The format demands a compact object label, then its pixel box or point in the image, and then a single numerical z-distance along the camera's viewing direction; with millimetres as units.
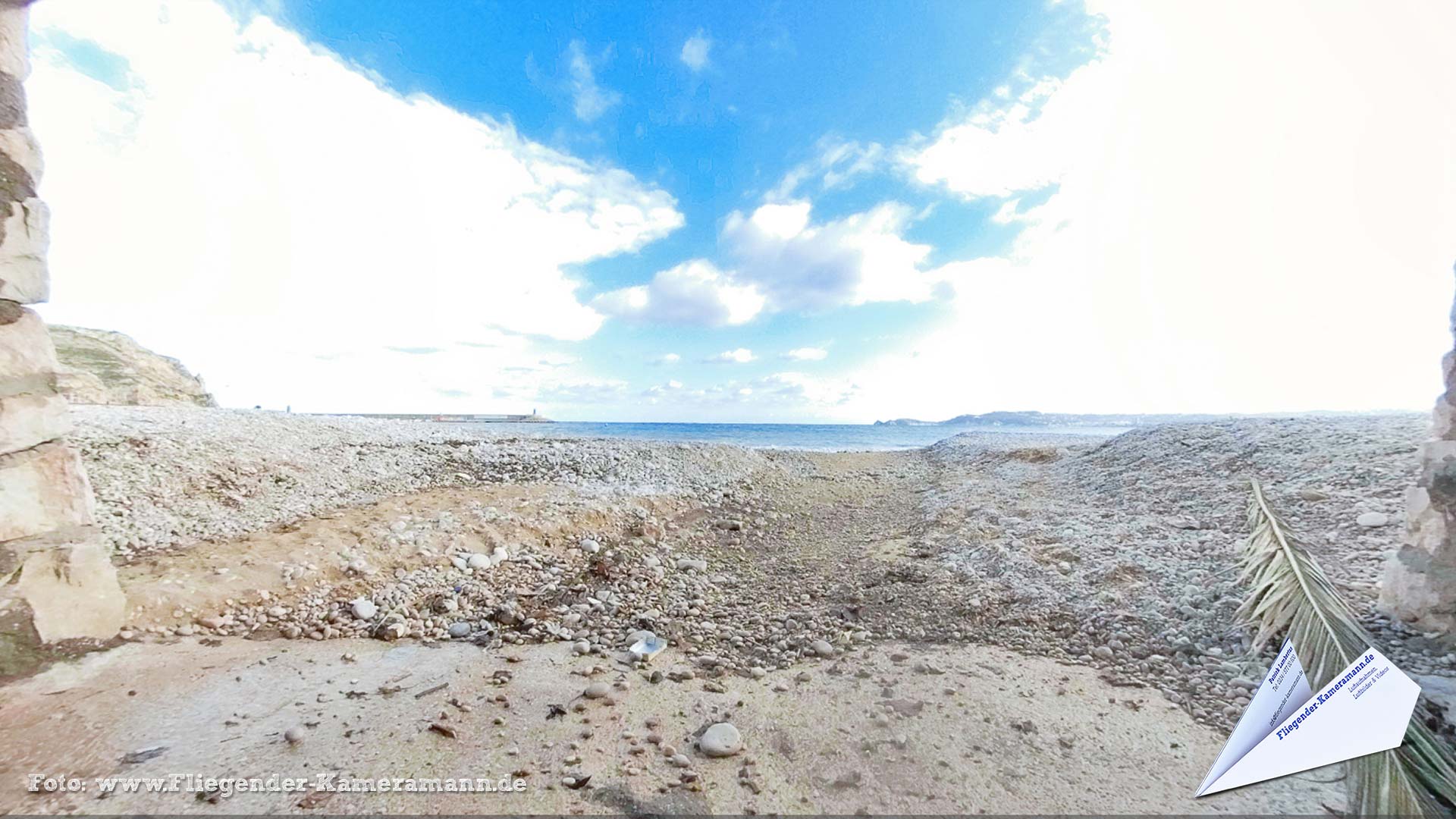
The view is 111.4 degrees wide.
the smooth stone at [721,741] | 2717
